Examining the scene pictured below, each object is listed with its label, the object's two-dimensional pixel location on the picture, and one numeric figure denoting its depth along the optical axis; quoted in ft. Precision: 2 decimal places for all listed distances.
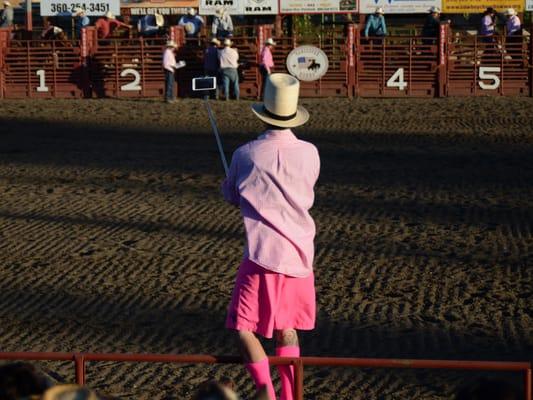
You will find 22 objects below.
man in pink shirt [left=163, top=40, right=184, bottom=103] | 87.04
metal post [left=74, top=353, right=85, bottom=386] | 17.21
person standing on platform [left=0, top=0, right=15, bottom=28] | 106.73
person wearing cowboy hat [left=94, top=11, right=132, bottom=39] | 96.17
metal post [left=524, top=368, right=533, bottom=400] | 16.24
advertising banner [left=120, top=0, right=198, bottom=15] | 107.45
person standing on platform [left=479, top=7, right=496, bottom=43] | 92.78
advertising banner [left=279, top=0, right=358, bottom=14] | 98.89
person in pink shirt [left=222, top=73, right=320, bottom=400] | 18.33
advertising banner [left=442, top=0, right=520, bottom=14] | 99.50
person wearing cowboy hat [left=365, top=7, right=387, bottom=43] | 94.83
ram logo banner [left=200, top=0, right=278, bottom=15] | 99.50
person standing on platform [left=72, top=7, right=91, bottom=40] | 101.04
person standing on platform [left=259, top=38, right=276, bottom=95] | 87.61
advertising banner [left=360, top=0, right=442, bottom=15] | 98.78
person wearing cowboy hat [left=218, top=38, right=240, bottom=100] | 86.58
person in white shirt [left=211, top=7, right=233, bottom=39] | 93.86
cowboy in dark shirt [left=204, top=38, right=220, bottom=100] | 87.86
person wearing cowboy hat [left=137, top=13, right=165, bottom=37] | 98.02
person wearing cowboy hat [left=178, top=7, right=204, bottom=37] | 97.02
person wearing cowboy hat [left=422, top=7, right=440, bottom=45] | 91.45
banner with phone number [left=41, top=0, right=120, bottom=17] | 104.12
